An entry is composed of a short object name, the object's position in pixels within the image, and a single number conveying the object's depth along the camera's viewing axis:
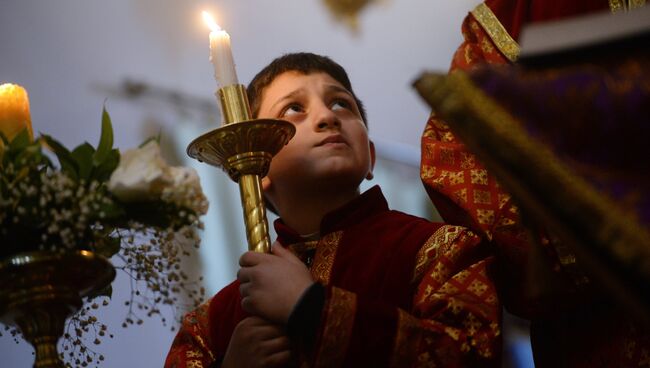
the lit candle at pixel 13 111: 1.40
